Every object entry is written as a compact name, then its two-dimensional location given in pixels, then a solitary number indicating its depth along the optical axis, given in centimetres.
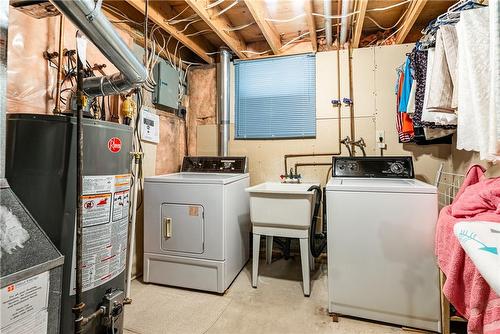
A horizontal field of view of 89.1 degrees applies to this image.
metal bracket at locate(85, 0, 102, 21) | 94
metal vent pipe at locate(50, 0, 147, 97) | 90
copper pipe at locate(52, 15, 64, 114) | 159
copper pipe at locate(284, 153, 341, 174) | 272
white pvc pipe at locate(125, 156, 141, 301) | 178
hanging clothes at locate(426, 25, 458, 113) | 141
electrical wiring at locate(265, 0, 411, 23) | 210
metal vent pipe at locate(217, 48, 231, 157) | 292
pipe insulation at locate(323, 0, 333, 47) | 195
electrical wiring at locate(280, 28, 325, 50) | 280
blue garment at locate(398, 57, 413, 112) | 208
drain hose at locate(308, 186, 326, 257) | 221
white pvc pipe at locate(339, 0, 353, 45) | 201
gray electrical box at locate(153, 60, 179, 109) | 250
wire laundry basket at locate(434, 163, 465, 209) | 209
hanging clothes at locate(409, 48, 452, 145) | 177
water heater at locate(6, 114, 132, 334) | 103
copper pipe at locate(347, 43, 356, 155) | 265
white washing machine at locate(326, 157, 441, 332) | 156
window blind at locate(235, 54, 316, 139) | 276
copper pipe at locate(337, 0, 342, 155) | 268
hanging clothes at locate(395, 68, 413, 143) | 225
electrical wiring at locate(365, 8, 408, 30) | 245
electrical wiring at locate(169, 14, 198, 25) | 228
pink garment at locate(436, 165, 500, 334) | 90
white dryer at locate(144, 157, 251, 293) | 201
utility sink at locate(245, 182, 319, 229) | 196
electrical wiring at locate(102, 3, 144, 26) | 209
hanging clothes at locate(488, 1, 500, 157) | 85
